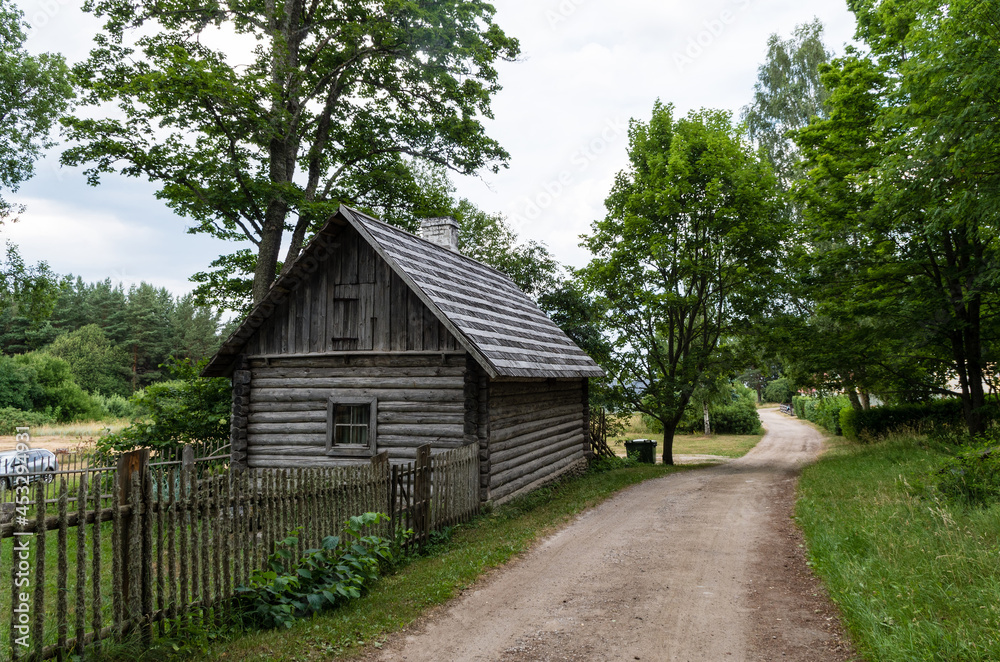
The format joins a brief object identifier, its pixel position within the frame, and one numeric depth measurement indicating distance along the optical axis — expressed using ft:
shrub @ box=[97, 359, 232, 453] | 56.24
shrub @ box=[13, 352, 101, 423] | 150.10
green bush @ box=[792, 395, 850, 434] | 114.56
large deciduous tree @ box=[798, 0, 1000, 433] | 37.17
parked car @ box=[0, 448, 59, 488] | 53.31
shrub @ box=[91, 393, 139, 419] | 164.24
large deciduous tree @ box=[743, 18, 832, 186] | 96.68
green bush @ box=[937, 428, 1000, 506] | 28.32
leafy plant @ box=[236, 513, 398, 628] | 19.48
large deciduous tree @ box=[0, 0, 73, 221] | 88.63
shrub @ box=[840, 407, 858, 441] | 86.01
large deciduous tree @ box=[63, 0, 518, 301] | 57.41
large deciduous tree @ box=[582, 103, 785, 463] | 71.92
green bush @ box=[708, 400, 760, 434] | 134.82
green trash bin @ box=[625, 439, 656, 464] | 80.94
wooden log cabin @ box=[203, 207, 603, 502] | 39.24
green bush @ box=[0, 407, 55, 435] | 127.65
